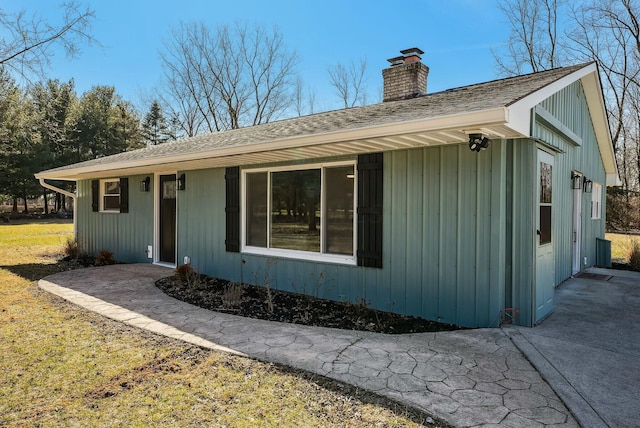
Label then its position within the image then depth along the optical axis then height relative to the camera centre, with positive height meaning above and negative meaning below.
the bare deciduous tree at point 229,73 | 21.16 +8.06
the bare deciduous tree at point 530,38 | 18.89 +8.75
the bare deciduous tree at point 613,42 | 17.39 +8.09
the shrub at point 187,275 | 6.39 -1.09
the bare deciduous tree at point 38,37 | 6.37 +3.00
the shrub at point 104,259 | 8.56 -1.09
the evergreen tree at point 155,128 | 31.61 +6.95
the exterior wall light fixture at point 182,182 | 7.59 +0.57
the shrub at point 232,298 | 5.06 -1.18
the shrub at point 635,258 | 8.14 -1.03
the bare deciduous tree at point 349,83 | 21.27 +7.30
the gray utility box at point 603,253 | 8.55 -0.95
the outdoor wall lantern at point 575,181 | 6.84 +0.56
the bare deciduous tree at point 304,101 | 22.78 +6.62
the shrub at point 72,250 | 9.39 -0.99
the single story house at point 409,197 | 4.06 +0.20
